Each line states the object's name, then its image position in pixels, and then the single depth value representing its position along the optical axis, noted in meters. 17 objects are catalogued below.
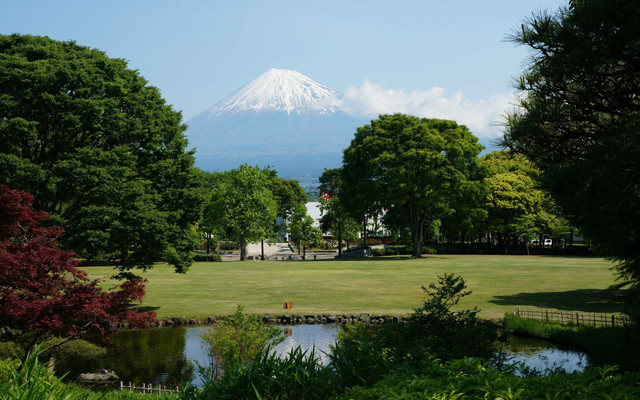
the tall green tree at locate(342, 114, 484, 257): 56.22
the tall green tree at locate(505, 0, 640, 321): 12.14
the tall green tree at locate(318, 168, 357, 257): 70.88
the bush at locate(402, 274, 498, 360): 10.68
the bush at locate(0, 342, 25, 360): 17.50
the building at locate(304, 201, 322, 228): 126.44
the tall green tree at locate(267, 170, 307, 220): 111.38
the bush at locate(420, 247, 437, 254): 70.00
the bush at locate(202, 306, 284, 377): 15.02
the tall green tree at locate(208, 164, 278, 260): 64.00
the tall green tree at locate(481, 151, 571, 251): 65.12
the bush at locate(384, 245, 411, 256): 71.38
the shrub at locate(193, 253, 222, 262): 65.81
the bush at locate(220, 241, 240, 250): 75.92
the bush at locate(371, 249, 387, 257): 71.84
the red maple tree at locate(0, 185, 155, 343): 14.80
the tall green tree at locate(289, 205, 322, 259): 72.56
